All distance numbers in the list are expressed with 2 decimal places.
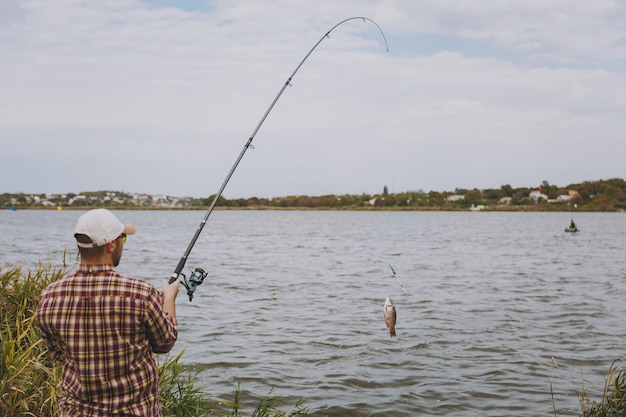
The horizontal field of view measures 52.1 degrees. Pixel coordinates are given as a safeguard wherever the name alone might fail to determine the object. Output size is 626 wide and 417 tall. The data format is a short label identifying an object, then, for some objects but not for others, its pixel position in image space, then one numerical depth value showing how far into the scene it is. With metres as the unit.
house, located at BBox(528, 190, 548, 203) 146.00
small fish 6.03
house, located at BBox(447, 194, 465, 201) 146.50
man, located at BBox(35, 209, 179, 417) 3.03
